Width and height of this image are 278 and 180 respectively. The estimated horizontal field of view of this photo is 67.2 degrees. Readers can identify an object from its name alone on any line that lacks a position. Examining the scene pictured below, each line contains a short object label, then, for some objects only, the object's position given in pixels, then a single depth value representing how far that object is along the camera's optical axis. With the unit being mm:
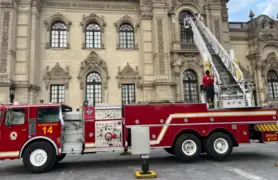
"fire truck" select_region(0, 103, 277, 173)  7523
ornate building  17984
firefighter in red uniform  9883
